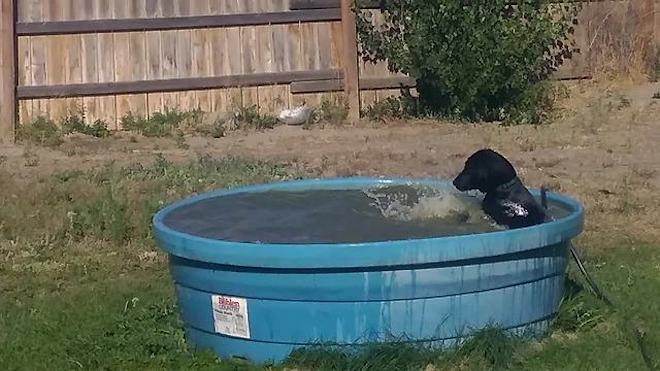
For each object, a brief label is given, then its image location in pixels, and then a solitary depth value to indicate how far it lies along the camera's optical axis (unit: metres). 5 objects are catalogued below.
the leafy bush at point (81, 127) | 12.21
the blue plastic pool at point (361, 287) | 4.64
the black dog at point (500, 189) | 5.40
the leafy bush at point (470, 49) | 12.06
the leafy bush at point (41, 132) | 11.64
